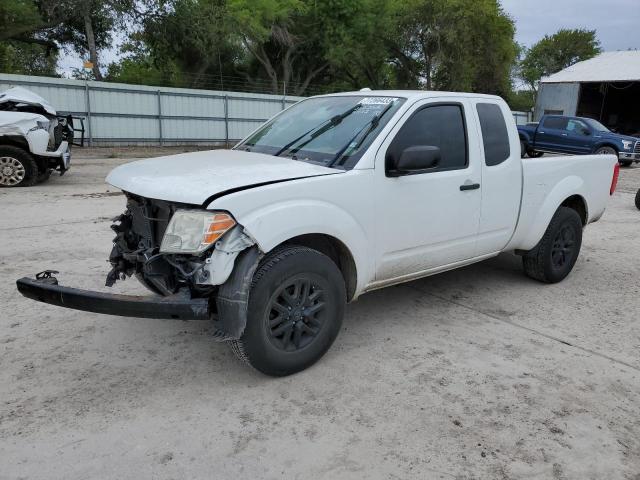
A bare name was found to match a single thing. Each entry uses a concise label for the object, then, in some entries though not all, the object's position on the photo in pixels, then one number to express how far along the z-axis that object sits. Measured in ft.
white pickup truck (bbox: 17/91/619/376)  9.77
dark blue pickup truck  60.70
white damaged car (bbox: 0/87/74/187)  31.22
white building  98.12
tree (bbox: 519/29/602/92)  188.55
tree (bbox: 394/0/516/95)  109.81
